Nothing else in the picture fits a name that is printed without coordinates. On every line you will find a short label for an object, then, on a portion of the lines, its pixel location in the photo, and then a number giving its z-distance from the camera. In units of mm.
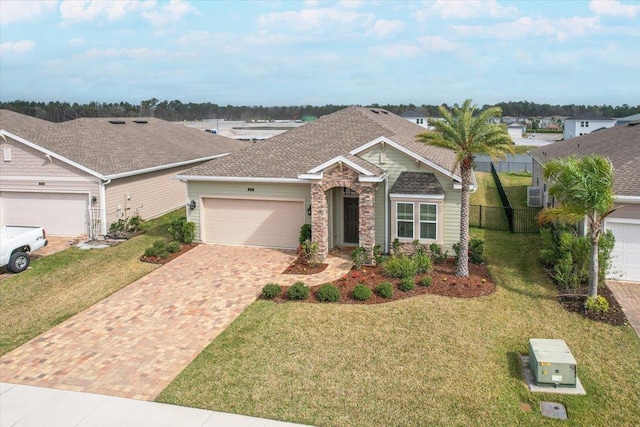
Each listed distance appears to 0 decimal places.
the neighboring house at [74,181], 22859
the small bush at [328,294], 14836
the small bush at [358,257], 17719
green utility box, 10172
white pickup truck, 17750
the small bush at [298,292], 14984
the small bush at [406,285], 15523
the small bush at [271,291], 15188
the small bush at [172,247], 20125
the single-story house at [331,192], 18422
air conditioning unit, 27536
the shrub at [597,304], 13570
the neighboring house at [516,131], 87275
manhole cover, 9477
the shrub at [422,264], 16781
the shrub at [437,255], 18344
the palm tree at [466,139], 15703
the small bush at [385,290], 15070
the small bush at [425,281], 15828
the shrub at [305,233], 19720
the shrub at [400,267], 16297
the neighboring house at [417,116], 83750
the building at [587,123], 81062
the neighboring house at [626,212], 15570
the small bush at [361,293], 14898
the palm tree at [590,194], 13641
